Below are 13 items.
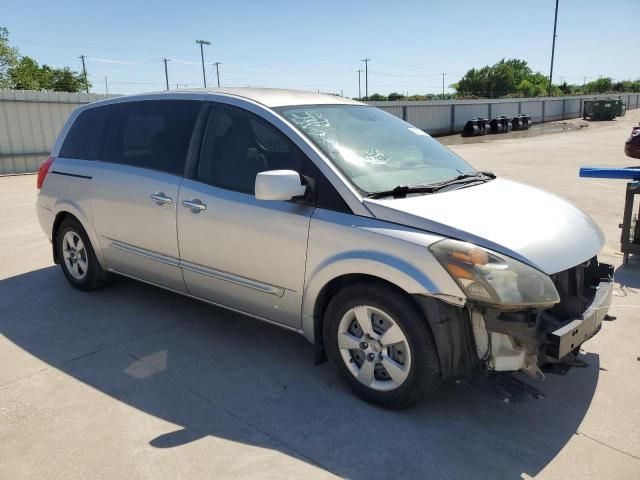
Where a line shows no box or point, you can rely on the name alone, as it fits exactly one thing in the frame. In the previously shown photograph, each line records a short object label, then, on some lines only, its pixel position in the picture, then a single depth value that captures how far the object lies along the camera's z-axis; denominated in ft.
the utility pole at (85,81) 256.91
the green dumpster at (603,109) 142.72
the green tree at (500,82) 312.50
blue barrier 17.18
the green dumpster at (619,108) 144.77
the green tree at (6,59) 177.27
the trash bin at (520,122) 118.23
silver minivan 8.92
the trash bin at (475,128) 104.32
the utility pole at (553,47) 171.85
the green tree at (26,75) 185.78
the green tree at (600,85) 318.92
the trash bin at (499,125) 110.63
